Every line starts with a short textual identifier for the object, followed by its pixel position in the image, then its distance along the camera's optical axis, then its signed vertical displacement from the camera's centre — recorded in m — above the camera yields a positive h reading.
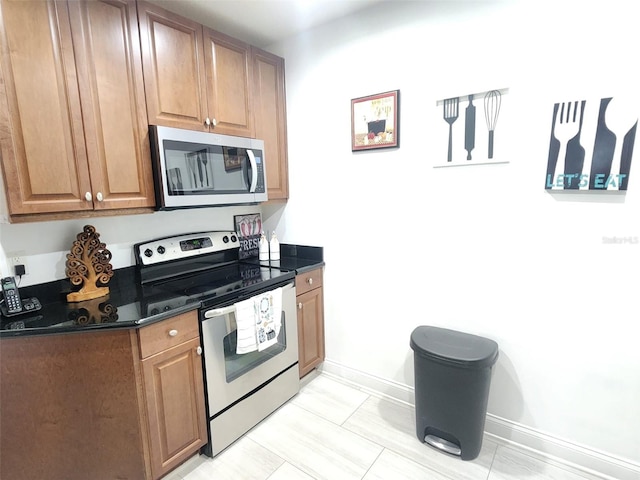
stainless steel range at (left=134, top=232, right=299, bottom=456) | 1.72 -0.71
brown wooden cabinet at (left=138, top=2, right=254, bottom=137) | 1.72 +0.69
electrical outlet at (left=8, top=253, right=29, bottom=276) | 1.61 -0.33
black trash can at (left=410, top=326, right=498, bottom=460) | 1.65 -1.02
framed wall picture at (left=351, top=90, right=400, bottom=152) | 2.02 +0.45
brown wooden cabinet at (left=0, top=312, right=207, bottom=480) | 1.38 -0.92
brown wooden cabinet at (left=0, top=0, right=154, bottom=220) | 1.34 +0.39
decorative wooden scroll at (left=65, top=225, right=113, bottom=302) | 1.68 -0.37
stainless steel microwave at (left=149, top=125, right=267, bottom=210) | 1.75 +0.15
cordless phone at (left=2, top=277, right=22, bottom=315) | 1.44 -0.45
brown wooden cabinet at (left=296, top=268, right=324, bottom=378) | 2.32 -0.94
